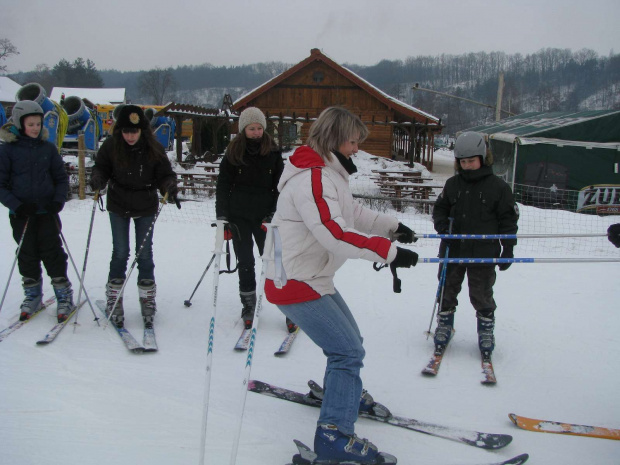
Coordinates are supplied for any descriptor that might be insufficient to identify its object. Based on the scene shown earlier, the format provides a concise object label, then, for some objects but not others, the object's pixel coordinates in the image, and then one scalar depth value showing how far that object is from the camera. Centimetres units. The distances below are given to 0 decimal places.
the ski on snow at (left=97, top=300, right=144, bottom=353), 380
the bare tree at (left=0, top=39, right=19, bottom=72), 5391
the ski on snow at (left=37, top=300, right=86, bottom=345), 383
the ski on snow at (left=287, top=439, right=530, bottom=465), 244
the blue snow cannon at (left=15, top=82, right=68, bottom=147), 975
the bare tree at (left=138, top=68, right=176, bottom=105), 8606
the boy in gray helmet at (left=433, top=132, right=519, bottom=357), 368
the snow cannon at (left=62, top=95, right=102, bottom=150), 1838
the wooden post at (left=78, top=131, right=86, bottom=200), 996
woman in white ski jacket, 242
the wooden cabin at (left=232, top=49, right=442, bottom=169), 2370
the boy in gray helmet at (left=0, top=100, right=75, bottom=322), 405
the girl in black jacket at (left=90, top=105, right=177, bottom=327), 411
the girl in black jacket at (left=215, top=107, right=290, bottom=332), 412
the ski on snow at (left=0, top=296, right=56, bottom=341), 392
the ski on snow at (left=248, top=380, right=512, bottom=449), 274
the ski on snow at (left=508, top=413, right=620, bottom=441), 286
